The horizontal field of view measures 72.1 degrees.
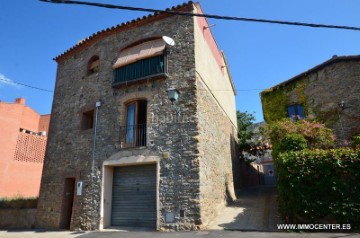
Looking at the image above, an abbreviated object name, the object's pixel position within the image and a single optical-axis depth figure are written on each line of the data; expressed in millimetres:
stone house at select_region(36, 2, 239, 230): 8797
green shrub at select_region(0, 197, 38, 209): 12781
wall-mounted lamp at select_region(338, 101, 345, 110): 12471
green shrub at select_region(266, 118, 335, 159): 9516
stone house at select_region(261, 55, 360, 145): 12344
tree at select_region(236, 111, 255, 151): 17719
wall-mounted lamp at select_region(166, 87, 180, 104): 9356
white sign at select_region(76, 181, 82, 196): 10200
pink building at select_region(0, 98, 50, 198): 19469
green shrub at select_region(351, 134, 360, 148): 9934
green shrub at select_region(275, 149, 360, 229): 6859
